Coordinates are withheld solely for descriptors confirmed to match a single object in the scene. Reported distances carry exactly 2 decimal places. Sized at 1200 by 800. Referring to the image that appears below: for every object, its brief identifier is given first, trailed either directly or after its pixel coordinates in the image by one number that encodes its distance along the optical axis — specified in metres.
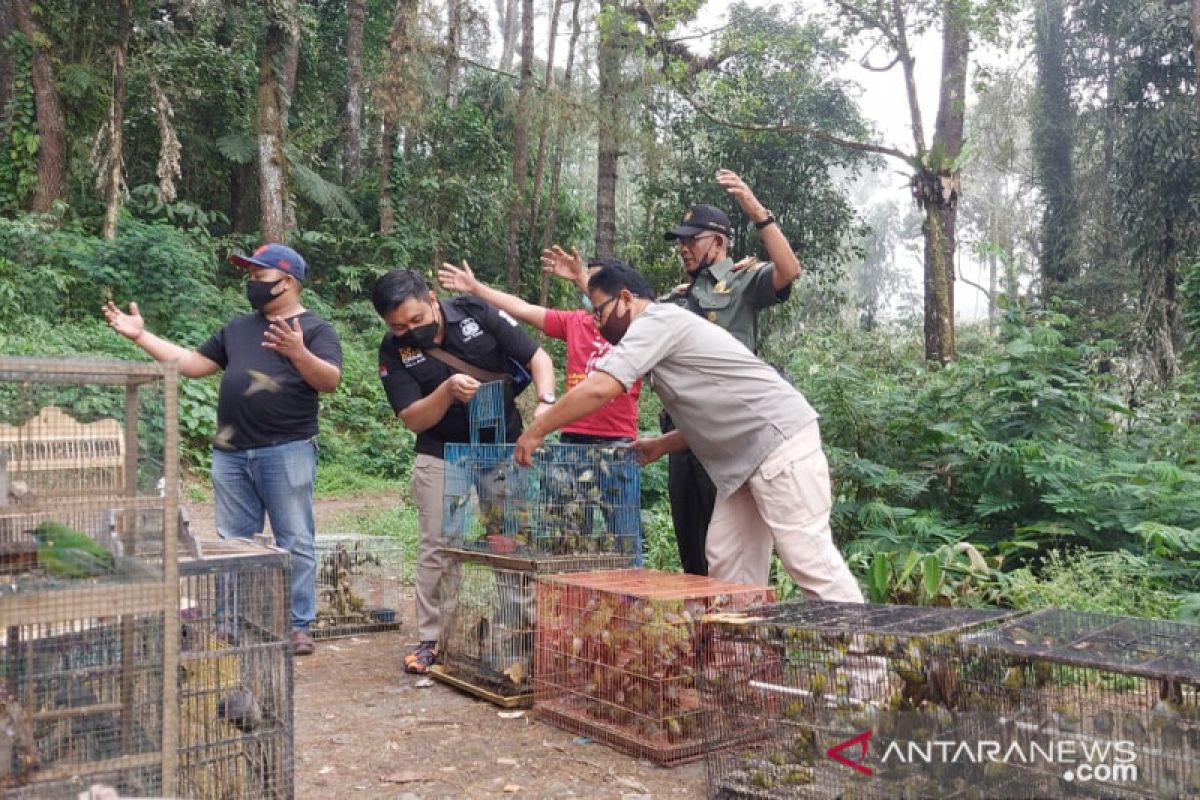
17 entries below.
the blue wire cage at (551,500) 4.62
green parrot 2.54
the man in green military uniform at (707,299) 4.88
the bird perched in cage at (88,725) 2.65
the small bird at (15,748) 2.47
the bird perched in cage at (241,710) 3.04
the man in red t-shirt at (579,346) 4.84
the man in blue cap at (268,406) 5.02
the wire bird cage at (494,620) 4.54
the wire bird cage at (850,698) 2.87
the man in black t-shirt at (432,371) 4.81
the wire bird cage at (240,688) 3.00
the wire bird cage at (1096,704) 2.42
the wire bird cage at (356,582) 6.25
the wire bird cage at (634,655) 3.73
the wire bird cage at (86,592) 2.49
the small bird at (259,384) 5.02
